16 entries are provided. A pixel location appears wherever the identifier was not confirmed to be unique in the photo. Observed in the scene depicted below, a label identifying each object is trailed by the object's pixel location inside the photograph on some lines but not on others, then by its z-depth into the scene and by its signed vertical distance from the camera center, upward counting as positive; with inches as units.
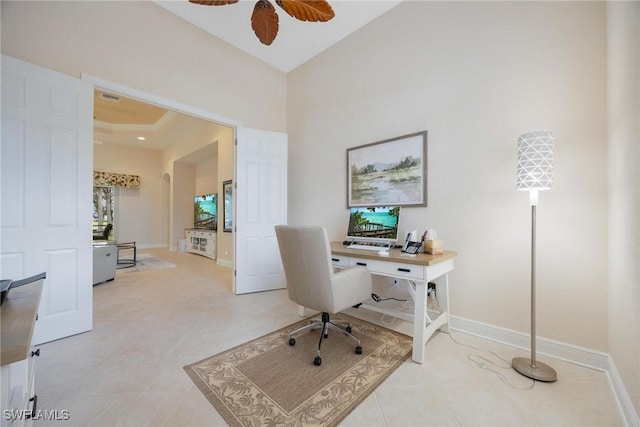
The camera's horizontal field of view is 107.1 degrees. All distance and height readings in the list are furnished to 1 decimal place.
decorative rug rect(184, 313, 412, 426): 52.0 -43.7
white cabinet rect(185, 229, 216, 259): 238.8 -30.8
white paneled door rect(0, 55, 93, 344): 73.5 +8.1
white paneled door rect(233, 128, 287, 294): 131.8 +4.3
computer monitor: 92.3 -4.0
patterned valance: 270.4 +39.8
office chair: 69.8 -19.9
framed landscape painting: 97.8 +18.9
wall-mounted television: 253.0 +1.9
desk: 69.4 -18.1
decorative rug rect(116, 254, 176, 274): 188.1 -44.2
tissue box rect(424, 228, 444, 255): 80.3 -10.4
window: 276.1 +9.8
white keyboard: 88.5 -13.1
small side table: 197.8 -43.8
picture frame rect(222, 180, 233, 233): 216.9 +8.1
